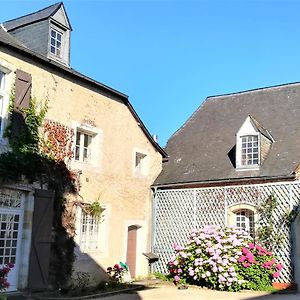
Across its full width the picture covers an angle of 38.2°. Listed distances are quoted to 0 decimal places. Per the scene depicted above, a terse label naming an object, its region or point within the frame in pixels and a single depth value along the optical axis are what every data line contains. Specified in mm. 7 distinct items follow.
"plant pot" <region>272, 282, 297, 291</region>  11959
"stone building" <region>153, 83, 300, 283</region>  12641
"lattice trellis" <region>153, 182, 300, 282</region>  12500
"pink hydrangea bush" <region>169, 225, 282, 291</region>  11734
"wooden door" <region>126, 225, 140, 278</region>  14172
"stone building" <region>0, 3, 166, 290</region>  10539
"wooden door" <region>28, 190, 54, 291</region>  10516
